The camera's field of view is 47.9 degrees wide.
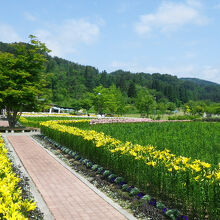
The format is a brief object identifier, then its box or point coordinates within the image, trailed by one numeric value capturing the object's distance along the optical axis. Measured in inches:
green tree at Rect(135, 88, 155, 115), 1878.8
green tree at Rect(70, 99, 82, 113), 2396.5
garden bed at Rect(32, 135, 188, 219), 177.9
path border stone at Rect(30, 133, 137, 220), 176.9
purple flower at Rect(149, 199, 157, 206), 189.4
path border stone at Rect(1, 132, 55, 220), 174.3
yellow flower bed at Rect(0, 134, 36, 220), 92.4
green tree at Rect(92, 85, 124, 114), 1856.5
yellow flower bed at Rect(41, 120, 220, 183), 157.8
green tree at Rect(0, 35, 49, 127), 705.0
